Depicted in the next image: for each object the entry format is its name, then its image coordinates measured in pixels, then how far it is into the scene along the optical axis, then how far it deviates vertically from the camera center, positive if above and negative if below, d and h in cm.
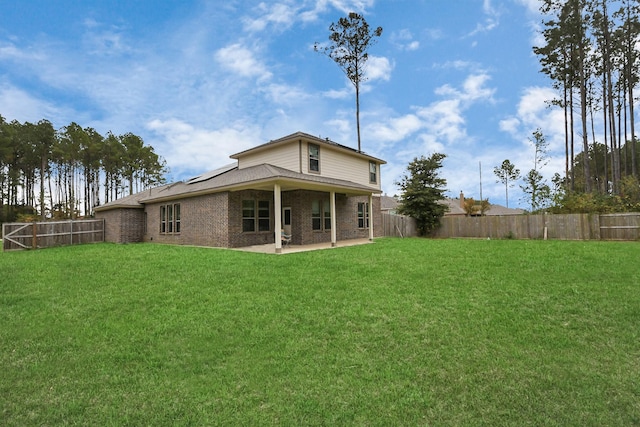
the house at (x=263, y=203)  1350 +98
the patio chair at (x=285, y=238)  1359 -74
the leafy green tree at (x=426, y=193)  2141 +170
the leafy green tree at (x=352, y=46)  2589 +1441
